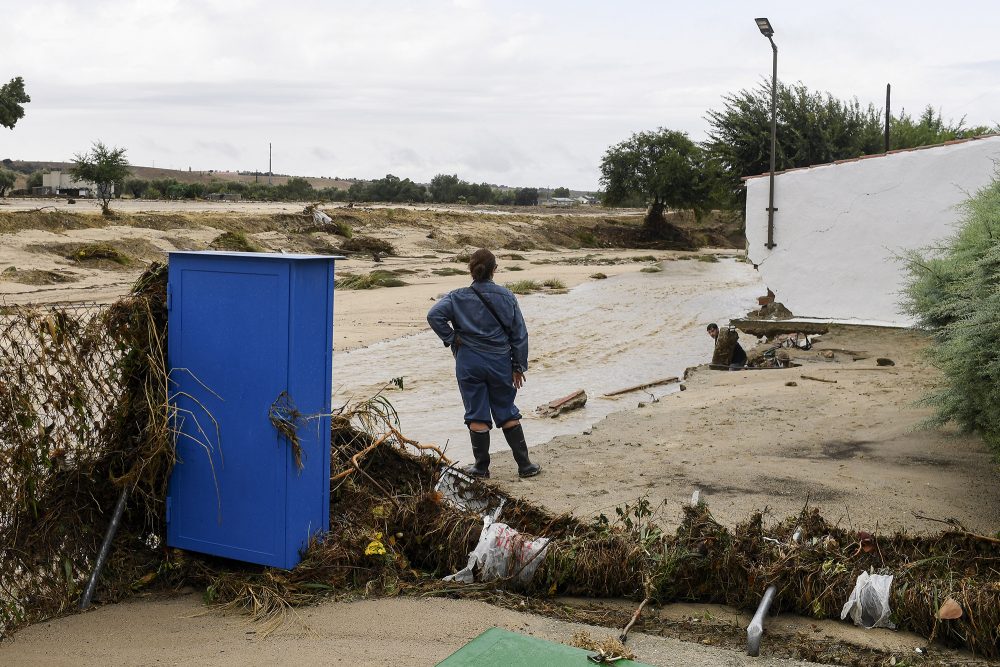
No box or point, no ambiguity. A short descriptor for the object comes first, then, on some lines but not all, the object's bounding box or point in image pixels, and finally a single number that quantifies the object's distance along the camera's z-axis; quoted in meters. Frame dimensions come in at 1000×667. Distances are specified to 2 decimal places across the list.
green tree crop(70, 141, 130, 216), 43.75
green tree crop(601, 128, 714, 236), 62.09
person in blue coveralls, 7.97
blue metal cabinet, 5.11
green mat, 4.50
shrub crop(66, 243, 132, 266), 29.12
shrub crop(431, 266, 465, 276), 36.59
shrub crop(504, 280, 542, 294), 31.64
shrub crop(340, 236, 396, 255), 43.19
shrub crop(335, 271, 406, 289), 30.50
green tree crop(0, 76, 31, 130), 45.94
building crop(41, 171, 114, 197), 71.50
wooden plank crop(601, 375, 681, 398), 14.45
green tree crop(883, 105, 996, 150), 36.88
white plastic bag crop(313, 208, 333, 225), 45.84
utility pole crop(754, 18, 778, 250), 20.83
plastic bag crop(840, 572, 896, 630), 4.95
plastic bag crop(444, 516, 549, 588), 5.43
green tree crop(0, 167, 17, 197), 60.73
